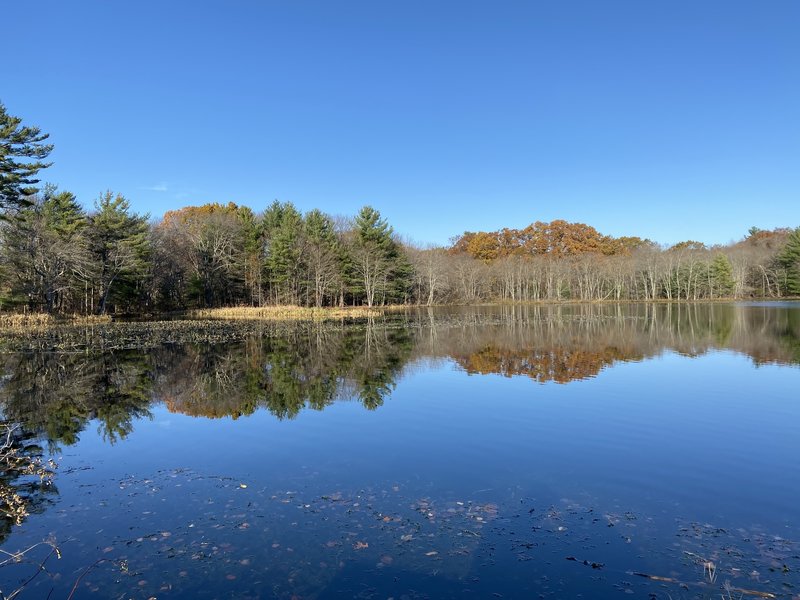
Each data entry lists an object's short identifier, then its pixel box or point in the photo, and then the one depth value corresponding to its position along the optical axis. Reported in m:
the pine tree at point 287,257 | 56.67
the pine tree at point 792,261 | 80.94
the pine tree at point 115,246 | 44.38
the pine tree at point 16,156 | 27.42
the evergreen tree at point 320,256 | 56.84
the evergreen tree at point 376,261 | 61.72
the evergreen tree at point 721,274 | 84.06
